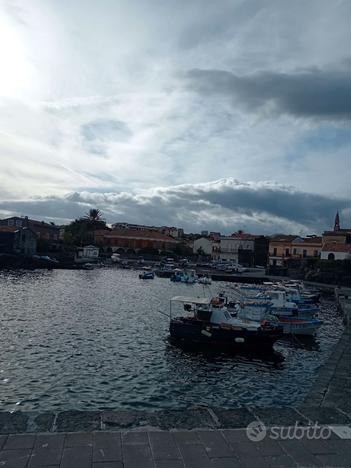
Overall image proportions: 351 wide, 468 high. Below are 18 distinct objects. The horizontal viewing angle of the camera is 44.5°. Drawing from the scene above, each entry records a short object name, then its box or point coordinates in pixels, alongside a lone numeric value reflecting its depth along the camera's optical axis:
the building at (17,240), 85.94
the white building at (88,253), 106.81
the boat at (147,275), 70.94
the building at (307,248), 96.19
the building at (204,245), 135.01
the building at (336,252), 84.06
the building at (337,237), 93.25
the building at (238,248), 120.38
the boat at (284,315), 29.84
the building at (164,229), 160.40
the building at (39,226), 119.75
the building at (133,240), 123.69
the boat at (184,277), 69.56
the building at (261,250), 121.31
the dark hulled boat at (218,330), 23.31
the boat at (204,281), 64.44
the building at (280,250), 101.06
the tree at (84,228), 119.69
